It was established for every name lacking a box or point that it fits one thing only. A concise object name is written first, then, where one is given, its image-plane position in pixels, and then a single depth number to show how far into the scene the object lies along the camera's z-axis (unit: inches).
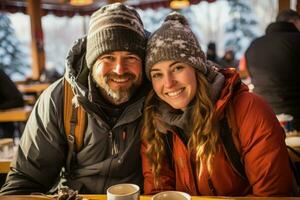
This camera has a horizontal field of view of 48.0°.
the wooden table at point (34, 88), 252.0
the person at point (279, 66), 115.5
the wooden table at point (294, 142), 74.6
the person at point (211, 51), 275.1
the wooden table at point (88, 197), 50.3
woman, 55.4
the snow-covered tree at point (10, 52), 340.8
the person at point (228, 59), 286.4
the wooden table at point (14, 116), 144.4
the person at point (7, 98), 151.4
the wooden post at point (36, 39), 311.3
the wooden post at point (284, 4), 269.0
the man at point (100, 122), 64.4
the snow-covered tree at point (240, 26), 365.1
